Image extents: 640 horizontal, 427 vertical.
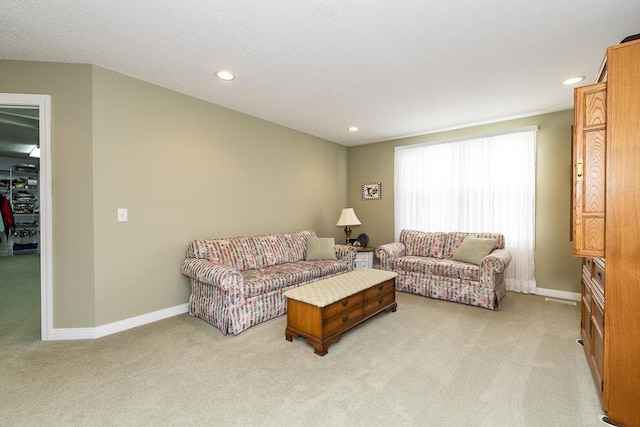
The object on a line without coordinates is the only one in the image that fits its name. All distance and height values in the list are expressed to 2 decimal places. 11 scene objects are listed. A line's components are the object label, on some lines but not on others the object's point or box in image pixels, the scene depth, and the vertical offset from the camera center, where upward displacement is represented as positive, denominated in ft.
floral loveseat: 11.14 -2.31
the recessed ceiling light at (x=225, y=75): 8.92 +4.30
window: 13.11 +1.09
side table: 15.93 -2.65
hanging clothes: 22.22 -0.36
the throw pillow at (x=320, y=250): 13.46 -1.82
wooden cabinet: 4.92 -0.09
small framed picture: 17.79 +1.26
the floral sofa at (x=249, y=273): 8.92 -2.30
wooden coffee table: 7.79 -2.83
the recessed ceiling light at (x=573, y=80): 9.26 +4.28
